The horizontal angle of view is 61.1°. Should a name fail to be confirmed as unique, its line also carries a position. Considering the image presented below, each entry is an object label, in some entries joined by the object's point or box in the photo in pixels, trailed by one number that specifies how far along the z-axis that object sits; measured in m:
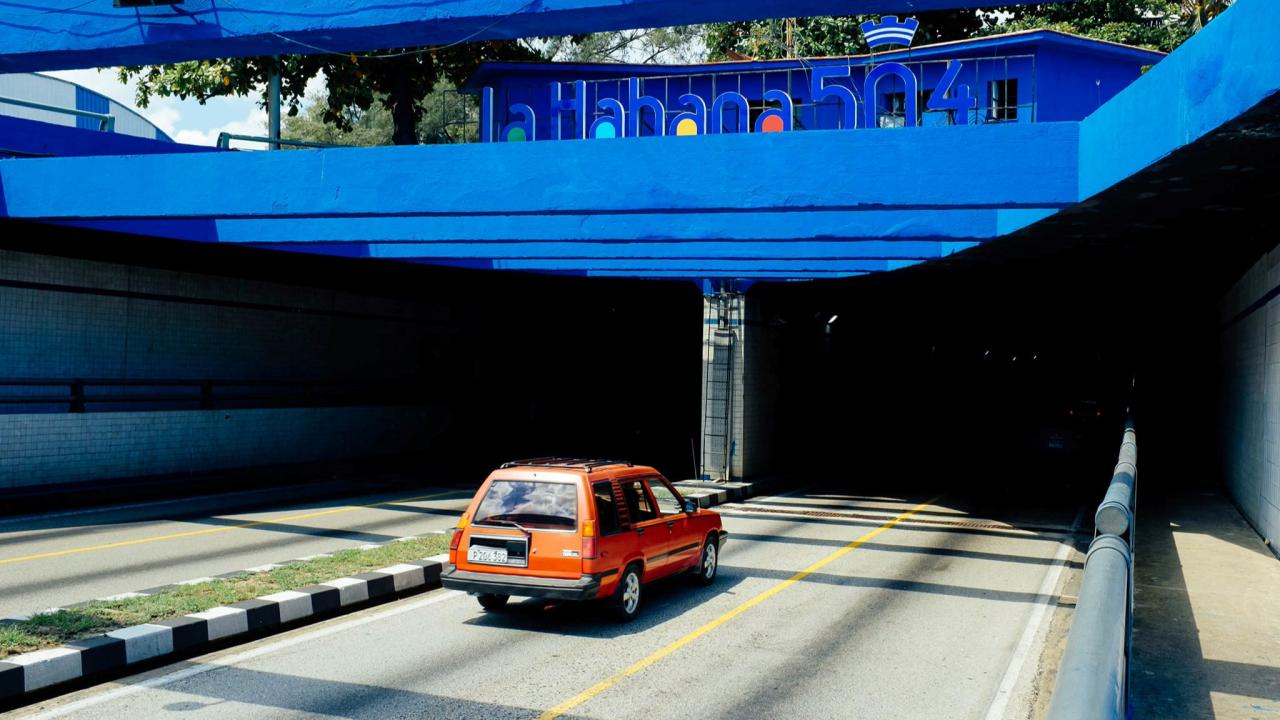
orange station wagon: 10.14
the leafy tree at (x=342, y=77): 31.52
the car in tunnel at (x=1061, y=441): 27.36
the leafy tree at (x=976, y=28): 37.84
